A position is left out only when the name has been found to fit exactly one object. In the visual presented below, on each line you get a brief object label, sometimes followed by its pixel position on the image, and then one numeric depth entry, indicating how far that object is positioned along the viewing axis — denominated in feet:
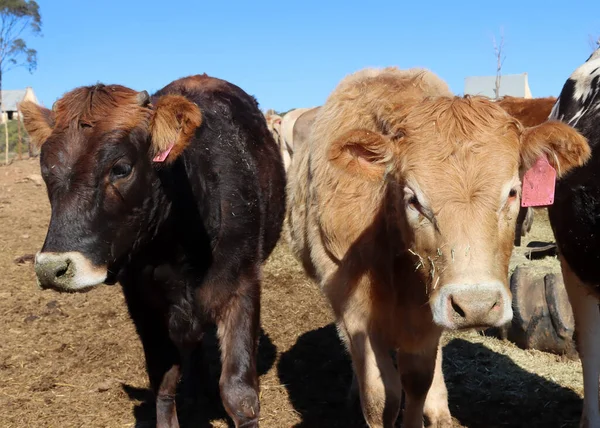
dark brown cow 9.84
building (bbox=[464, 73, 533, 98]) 107.04
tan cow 7.95
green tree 119.85
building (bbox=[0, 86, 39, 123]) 191.31
